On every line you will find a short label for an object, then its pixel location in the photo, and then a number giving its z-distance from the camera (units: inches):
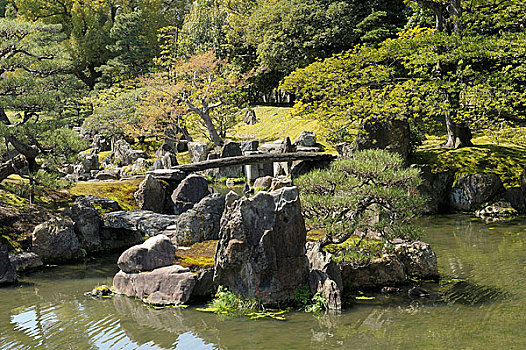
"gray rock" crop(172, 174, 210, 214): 603.5
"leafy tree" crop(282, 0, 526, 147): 644.1
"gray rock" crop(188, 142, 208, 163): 1062.4
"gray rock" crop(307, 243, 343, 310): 306.2
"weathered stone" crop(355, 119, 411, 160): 687.7
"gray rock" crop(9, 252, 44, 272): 436.8
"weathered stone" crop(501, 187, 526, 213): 633.0
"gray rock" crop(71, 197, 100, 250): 505.4
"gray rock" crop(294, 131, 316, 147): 1034.1
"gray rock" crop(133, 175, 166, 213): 613.4
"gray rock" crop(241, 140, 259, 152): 1031.6
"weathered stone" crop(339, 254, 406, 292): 343.3
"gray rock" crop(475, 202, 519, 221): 609.3
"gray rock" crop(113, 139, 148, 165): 1111.6
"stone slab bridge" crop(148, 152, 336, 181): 679.1
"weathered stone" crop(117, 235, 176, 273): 359.3
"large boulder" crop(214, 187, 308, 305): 314.5
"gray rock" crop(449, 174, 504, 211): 641.6
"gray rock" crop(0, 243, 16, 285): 394.3
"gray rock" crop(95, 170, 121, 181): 838.5
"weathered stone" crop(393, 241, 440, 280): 364.2
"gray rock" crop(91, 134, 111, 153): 1300.4
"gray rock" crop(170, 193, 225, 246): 447.5
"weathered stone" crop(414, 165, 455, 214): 653.9
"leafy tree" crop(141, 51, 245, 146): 1129.4
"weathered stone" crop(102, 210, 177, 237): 506.3
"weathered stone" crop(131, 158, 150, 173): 1009.9
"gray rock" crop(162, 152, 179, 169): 844.0
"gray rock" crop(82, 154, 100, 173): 988.6
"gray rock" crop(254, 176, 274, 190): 773.9
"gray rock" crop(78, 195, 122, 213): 553.6
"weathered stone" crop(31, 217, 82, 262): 465.4
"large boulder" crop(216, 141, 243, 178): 949.8
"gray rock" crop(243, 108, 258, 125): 1419.8
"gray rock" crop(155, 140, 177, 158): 1092.5
